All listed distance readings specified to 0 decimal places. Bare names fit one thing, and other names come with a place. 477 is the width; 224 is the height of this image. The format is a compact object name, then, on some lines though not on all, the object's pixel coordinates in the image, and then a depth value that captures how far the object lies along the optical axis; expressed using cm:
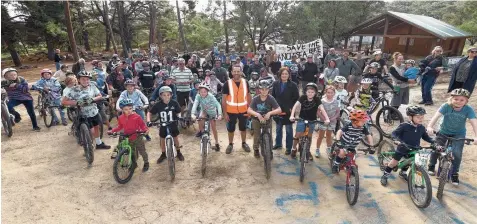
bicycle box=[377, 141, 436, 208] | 482
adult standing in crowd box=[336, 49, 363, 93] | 1051
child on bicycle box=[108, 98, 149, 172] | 595
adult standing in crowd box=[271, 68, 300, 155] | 672
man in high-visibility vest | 685
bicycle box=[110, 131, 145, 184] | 596
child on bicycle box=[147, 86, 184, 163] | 633
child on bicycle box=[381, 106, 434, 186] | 502
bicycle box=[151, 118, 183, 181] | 598
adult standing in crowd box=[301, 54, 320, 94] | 1102
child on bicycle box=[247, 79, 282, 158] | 611
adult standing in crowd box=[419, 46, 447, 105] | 980
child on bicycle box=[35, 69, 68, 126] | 898
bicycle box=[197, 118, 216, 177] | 625
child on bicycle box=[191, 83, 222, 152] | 672
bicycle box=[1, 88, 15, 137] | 842
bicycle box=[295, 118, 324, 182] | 580
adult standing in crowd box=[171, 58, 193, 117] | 913
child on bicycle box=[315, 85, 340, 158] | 641
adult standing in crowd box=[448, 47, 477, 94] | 775
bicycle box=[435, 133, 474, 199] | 494
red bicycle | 498
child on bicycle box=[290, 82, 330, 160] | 609
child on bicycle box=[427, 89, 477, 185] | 509
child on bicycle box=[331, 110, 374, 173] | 519
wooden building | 2089
